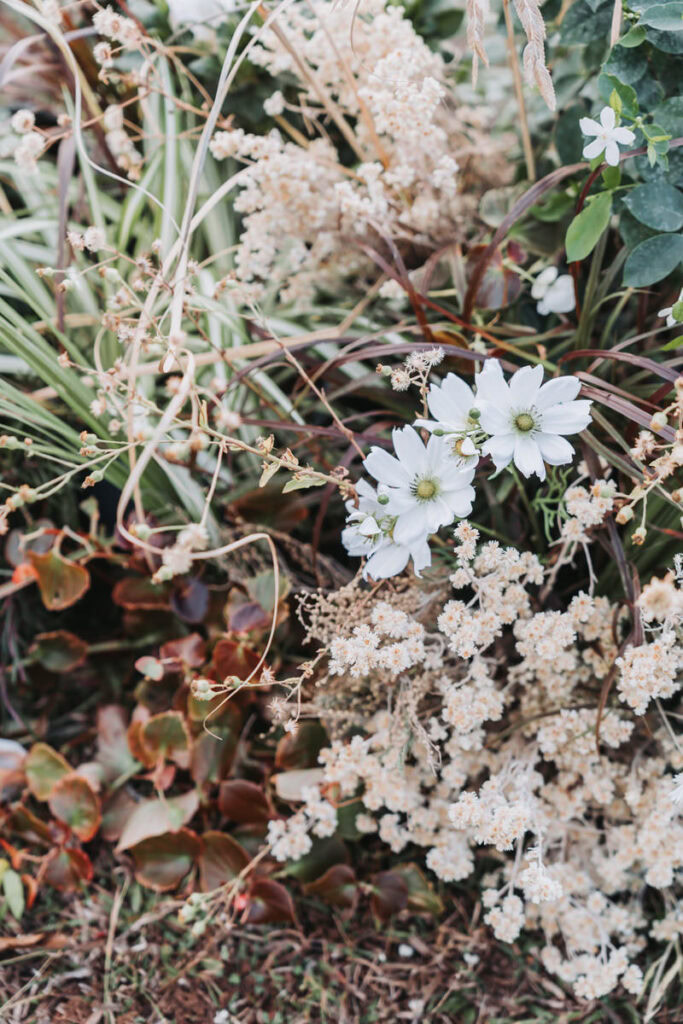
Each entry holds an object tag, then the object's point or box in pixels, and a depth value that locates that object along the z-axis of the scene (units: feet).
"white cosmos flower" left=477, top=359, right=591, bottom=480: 2.08
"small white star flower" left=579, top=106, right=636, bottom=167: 2.29
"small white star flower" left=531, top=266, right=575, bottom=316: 3.16
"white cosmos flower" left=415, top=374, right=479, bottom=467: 2.06
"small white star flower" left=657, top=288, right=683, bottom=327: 2.48
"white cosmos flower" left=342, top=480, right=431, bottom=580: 2.15
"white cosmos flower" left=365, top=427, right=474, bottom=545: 2.12
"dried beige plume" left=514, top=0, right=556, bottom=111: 2.10
